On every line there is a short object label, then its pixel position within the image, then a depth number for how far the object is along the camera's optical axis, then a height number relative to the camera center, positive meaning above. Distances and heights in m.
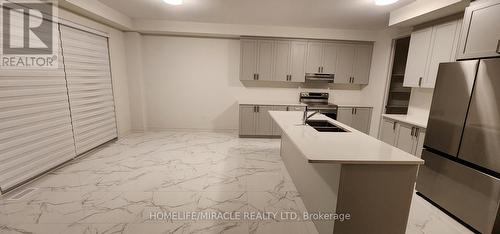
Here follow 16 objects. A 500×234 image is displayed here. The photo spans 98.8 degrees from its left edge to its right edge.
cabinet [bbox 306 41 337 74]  4.82 +0.70
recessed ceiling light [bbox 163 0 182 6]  3.05 +1.16
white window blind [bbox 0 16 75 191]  2.36 -0.55
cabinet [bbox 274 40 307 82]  4.79 +0.61
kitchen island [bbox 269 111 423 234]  1.63 -0.73
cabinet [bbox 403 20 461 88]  2.82 +0.58
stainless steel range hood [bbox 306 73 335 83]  4.93 +0.26
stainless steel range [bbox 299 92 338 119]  4.79 -0.34
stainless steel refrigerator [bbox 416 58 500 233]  1.90 -0.50
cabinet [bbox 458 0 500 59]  1.94 +0.60
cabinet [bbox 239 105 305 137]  4.74 -0.75
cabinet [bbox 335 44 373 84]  4.87 +0.60
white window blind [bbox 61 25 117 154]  3.24 -0.12
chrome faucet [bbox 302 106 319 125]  2.69 -0.38
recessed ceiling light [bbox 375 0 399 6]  2.80 +1.17
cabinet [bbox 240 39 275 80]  4.73 +0.59
